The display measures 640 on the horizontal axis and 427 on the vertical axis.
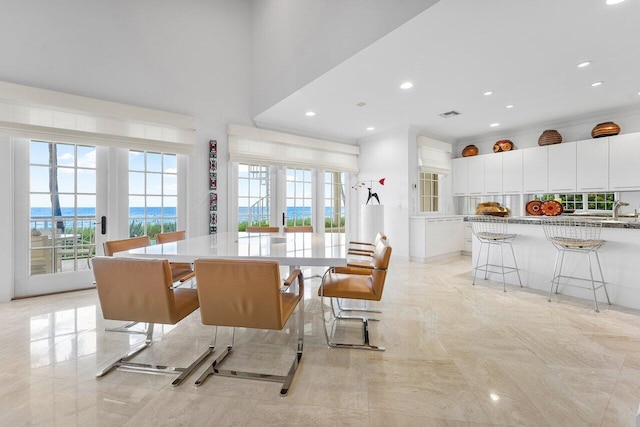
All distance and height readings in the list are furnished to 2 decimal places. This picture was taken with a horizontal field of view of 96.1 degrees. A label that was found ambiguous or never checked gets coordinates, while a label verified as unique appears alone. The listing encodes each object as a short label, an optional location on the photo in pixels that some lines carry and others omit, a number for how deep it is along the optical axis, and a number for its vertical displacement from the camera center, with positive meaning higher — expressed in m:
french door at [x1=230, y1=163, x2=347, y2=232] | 5.02 +0.32
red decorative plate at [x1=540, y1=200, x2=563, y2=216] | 4.09 +0.07
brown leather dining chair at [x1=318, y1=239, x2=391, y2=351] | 2.12 -0.57
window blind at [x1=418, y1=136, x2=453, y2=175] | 5.70 +1.21
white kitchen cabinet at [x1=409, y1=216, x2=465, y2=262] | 5.36 -0.47
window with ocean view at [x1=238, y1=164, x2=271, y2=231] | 5.00 +0.32
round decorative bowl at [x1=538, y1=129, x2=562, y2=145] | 5.04 +1.34
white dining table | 1.86 -0.27
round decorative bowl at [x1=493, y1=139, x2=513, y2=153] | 5.66 +1.34
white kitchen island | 3.02 -0.58
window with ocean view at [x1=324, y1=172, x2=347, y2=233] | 6.09 +0.27
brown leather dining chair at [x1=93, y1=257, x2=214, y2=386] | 1.69 -0.46
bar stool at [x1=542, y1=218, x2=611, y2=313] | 3.09 -0.29
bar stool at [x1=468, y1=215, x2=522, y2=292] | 3.78 -0.30
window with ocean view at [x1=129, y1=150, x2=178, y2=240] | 4.04 +0.31
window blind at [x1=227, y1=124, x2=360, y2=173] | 4.79 +1.19
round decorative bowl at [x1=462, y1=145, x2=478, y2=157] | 6.20 +1.36
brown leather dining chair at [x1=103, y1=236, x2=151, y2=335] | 2.30 -0.28
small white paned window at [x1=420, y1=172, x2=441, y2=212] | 6.02 +0.47
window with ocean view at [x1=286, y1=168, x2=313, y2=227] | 5.52 +0.33
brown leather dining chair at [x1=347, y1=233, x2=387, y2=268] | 2.61 -0.39
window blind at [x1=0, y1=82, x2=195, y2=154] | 3.18 +1.17
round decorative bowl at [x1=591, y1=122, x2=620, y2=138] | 4.44 +1.30
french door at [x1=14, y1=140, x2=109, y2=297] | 3.37 +0.02
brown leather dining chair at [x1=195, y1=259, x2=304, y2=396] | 1.55 -0.45
